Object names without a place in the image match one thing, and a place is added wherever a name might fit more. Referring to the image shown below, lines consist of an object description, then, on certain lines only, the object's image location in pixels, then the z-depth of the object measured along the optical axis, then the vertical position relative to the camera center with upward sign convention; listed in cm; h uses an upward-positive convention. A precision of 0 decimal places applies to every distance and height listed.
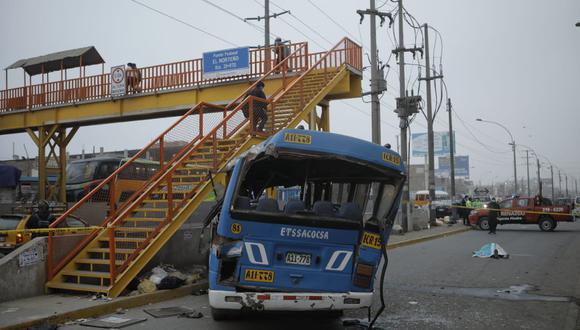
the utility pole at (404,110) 2459 +389
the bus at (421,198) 5359 -94
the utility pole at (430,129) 3020 +355
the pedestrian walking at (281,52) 1944 +534
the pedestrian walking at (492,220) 2552 -156
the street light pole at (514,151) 6114 +462
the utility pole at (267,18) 2965 +1020
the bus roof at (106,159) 2159 +145
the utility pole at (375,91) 1970 +387
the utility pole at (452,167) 3334 +161
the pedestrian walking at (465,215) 3190 -163
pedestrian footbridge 941 +228
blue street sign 2000 +513
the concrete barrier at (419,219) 2711 -160
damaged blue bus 592 -61
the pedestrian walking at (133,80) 2203 +487
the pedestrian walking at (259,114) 1302 +199
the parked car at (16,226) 1114 -76
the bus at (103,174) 1986 +79
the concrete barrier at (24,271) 827 -130
